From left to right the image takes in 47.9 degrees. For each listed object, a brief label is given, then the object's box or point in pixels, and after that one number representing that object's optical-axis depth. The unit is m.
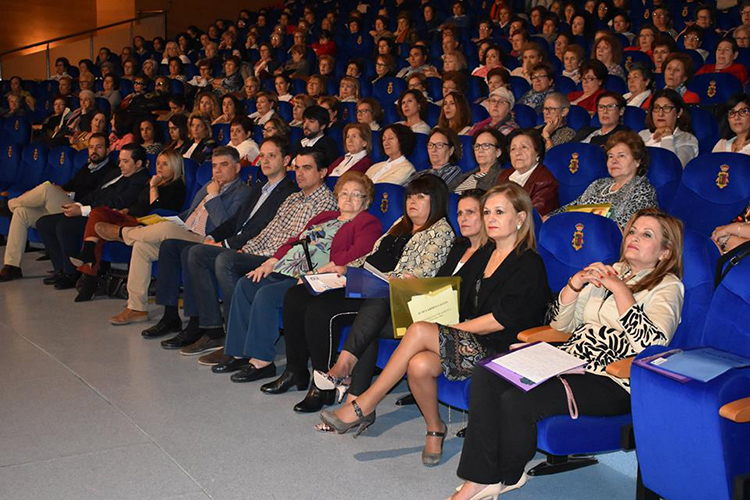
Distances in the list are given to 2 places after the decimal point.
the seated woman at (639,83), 5.48
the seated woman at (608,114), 4.71
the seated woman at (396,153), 4.96
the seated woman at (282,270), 3.93
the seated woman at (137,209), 5.52
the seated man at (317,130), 6.05
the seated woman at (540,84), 5.99
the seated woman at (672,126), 4.50
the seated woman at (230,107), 7.38
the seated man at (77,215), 5.86
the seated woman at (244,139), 6.28
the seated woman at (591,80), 5.77
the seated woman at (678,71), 5.50
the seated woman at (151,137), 6.83
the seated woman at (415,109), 5.81
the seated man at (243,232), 4.68
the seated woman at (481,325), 2.90
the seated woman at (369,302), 3.37
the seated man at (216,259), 4.39
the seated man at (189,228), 4.96
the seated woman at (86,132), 7.50
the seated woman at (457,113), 5.50
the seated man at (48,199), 6.16
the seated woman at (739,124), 4.20
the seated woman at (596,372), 2.46
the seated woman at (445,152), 4.63
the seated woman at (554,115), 4.98
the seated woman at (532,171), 4.08
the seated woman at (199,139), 6.62
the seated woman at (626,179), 3.67
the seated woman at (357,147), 5.38
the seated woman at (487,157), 4.43
